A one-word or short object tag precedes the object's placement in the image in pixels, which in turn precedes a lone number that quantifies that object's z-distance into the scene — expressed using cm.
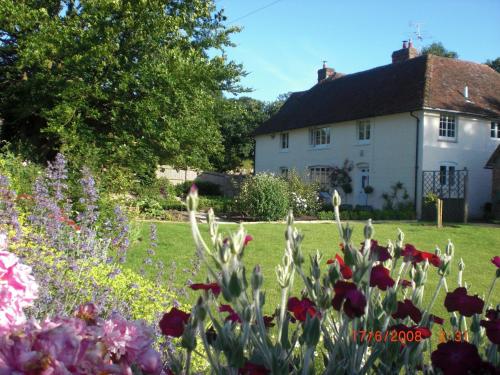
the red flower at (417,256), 204
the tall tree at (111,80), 1534
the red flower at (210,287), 166
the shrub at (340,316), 139
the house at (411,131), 2272
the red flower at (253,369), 140
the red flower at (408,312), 175
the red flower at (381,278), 172
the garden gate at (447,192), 2109
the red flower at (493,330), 158
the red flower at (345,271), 193
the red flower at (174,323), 158
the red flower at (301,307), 176
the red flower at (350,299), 147
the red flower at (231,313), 176
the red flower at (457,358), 142
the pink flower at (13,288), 153
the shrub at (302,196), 2081
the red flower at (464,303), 180
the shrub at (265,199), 1850
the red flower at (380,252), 186
